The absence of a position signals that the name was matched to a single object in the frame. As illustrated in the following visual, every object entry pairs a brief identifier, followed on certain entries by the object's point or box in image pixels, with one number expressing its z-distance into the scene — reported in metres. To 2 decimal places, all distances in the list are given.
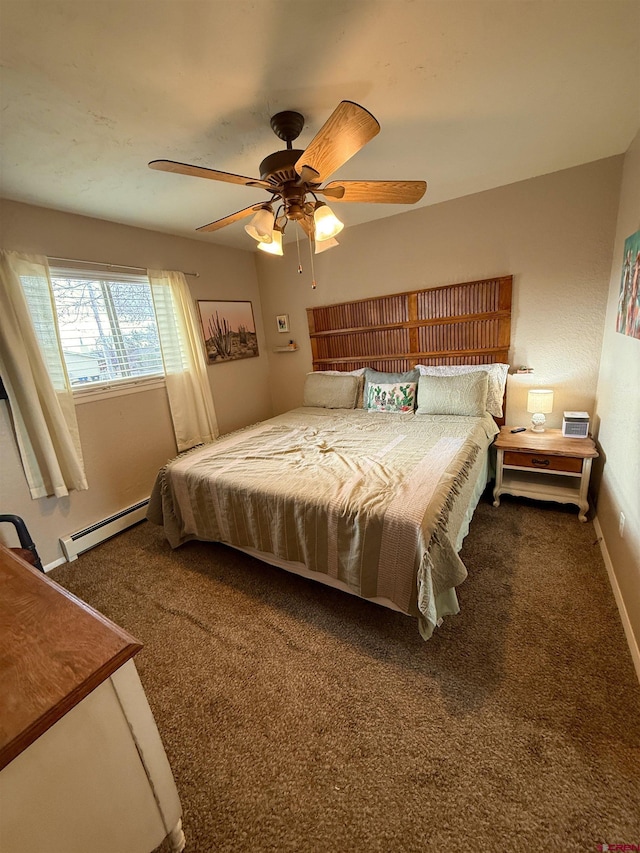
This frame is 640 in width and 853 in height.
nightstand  2.26
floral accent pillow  3.00
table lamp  2.51
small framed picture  3.96
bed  1.50
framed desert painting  3.45
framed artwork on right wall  1.66
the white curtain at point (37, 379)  2.08
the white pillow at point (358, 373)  3.41
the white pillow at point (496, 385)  2.77
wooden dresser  0.62
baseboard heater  2.44
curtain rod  2.37
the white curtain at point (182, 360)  2.99
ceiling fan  1.20
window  2.46
